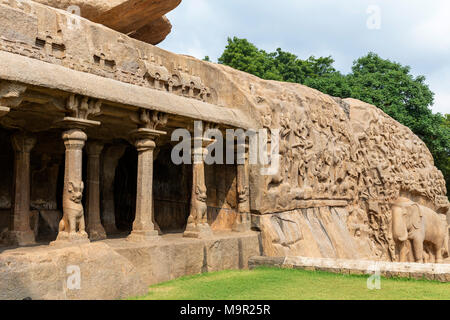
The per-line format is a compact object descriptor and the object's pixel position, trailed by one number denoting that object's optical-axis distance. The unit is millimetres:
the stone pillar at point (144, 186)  8242
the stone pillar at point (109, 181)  11695
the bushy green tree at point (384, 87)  25984
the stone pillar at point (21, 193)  8977
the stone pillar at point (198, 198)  9328
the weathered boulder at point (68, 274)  5438
